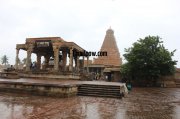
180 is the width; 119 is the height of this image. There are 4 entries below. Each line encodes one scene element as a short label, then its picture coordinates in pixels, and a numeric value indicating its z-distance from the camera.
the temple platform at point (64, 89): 8.16
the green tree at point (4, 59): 60.12
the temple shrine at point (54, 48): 16.05
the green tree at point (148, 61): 20.15
